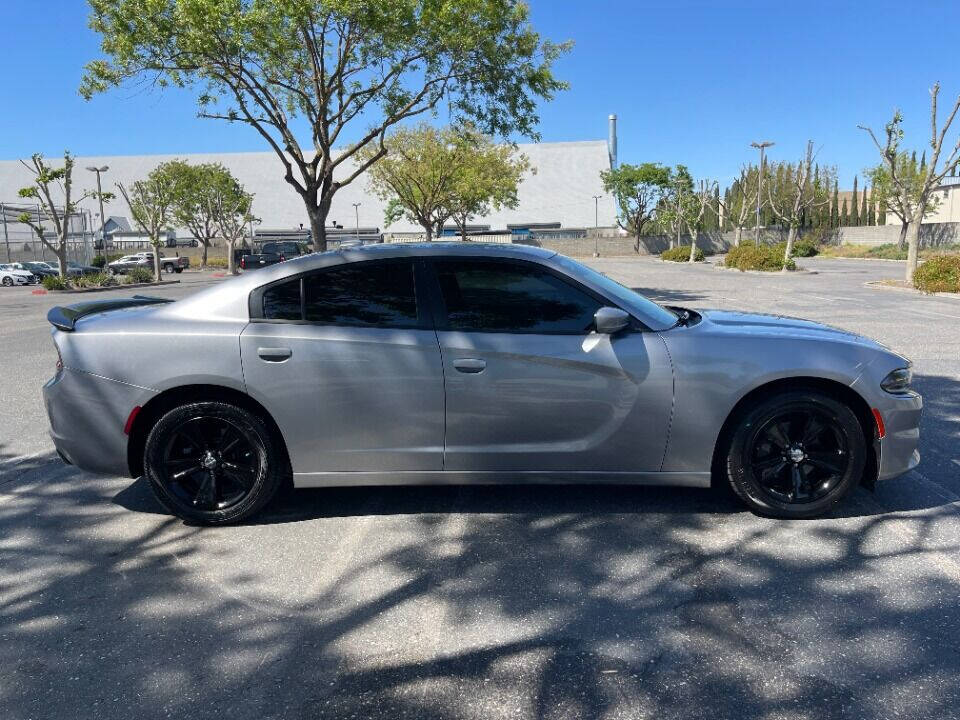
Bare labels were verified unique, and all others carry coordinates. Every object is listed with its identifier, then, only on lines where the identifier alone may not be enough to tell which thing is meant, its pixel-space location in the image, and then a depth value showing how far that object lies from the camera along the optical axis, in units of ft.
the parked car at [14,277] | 123.34
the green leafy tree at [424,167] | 118.11
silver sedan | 12.05
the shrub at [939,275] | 60.80
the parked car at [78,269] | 118.29
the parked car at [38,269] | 128.06
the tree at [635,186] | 229.45
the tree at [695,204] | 209.56
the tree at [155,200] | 121.49
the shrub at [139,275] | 114.11
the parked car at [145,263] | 164.04
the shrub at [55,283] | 96.02
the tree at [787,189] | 197.23
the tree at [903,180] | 169.64
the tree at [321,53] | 53.42
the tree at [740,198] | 210.79
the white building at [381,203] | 299.32
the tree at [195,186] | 169.37
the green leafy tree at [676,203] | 220.31
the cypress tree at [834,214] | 234.68
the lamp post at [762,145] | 140.87
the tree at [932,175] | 71.92
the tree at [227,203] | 167.02
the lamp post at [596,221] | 244.63
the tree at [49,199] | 93.45
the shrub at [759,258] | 109.40
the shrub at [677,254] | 179.10
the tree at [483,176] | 122.83
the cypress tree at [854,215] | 242.78
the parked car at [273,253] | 126.93
